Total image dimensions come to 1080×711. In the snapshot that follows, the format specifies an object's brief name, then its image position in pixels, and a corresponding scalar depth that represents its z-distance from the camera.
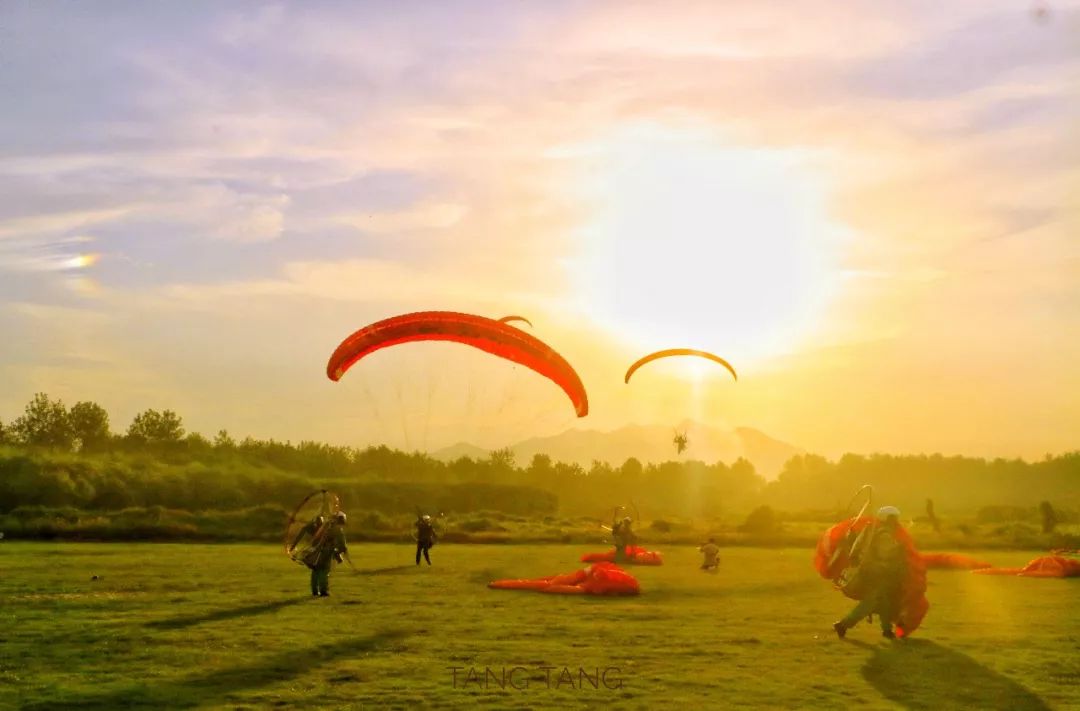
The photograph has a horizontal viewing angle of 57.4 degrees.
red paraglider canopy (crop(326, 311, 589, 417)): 23.17
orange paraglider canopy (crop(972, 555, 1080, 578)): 33.22
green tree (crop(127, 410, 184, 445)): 125.50
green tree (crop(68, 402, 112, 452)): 126.00
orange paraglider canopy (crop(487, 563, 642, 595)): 24.05
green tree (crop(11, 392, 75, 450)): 126.81
